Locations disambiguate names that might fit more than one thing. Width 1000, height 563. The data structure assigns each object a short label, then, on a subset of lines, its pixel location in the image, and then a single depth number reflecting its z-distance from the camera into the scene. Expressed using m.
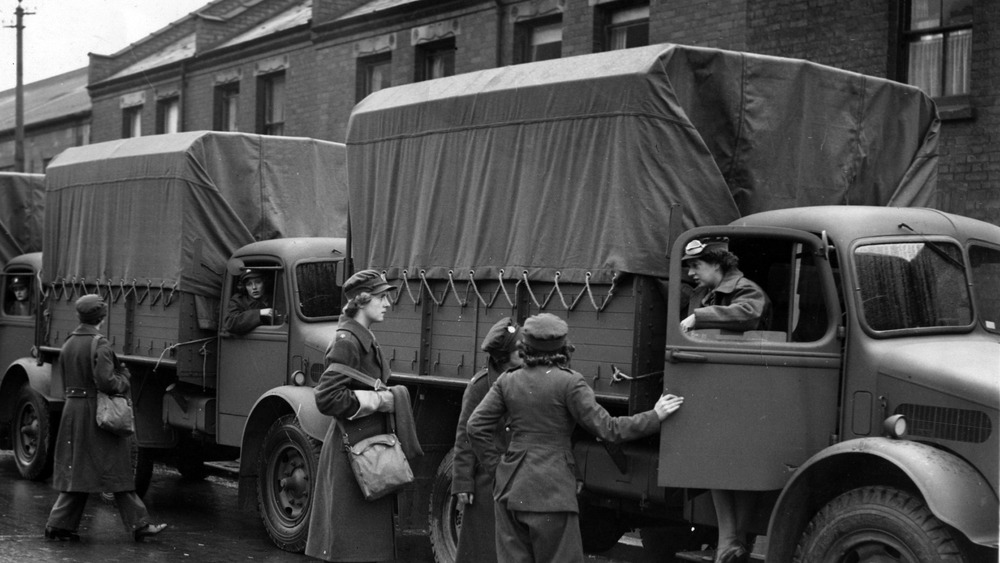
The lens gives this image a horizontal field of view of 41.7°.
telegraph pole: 29.70
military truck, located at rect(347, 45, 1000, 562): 6.30
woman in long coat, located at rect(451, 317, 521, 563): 7.33
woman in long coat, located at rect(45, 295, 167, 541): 10.01
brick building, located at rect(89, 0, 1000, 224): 14.07
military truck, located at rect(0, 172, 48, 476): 13.85
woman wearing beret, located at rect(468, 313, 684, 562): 6.42
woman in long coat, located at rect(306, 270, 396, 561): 7.09
